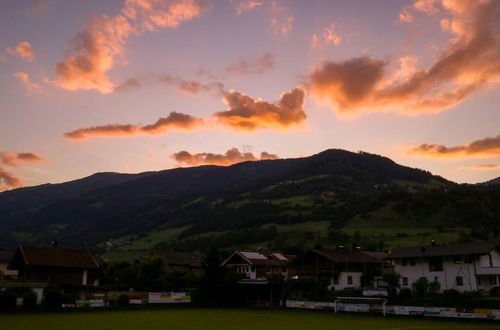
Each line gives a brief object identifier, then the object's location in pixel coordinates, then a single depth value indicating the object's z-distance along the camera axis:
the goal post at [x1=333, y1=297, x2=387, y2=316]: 60.54
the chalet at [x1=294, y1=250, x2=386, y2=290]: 78.06
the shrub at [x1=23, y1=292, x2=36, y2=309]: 58.81
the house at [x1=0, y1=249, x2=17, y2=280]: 91.04
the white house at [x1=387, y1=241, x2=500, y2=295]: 61.41
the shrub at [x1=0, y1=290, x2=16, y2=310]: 56.72
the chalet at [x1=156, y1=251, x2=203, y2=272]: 116.11
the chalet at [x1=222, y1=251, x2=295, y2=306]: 77.81
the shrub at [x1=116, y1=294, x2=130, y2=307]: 67.00
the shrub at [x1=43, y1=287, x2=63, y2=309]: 61.10
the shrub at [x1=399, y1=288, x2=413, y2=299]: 61.09
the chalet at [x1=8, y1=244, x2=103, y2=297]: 74.38
